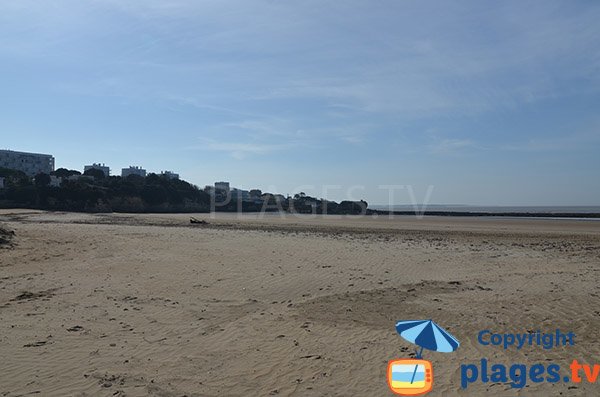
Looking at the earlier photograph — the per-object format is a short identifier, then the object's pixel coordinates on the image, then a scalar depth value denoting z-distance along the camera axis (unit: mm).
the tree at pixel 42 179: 63372
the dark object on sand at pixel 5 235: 14402
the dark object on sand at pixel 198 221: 32594
